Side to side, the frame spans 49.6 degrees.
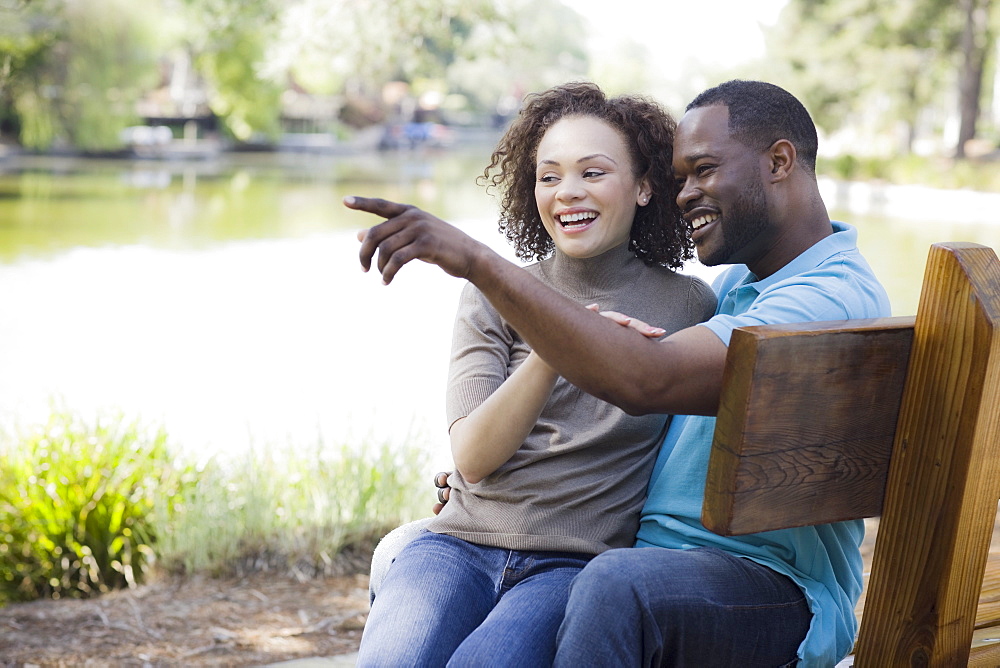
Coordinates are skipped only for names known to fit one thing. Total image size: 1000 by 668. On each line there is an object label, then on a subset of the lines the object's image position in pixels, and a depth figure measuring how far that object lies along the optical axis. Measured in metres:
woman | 1.84
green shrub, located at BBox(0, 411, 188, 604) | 4.41
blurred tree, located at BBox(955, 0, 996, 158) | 26.56
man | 1.52
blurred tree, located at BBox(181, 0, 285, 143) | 41.34
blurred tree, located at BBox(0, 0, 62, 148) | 18.84
